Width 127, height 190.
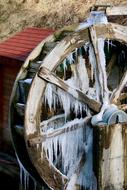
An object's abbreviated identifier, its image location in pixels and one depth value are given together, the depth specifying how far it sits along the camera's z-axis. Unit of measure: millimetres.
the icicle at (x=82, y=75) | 7986
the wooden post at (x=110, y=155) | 7289
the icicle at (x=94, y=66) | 7772
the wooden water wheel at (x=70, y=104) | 7344
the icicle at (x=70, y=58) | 7711
